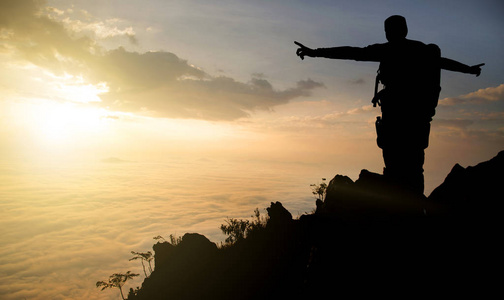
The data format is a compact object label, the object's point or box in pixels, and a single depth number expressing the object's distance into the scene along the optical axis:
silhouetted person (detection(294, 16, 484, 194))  5.36
